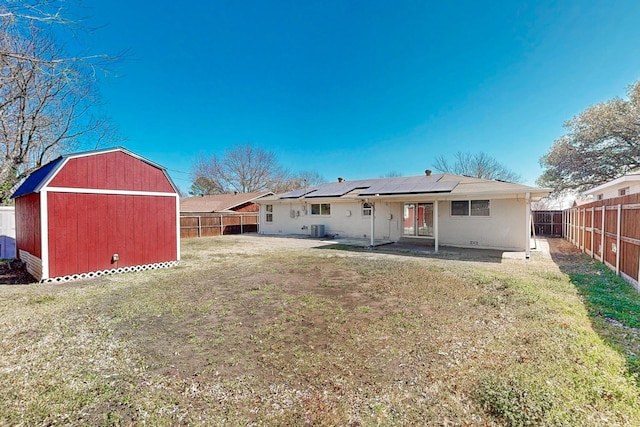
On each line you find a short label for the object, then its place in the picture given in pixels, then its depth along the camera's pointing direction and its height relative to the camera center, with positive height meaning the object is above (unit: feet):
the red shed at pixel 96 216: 21.01 -0.41
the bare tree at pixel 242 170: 115.55 +16.84
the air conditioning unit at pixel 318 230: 52.85 -3.76
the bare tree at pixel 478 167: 104.88 +16.21
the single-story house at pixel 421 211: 35.19 -0.17
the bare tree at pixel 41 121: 29.32 +12.52
